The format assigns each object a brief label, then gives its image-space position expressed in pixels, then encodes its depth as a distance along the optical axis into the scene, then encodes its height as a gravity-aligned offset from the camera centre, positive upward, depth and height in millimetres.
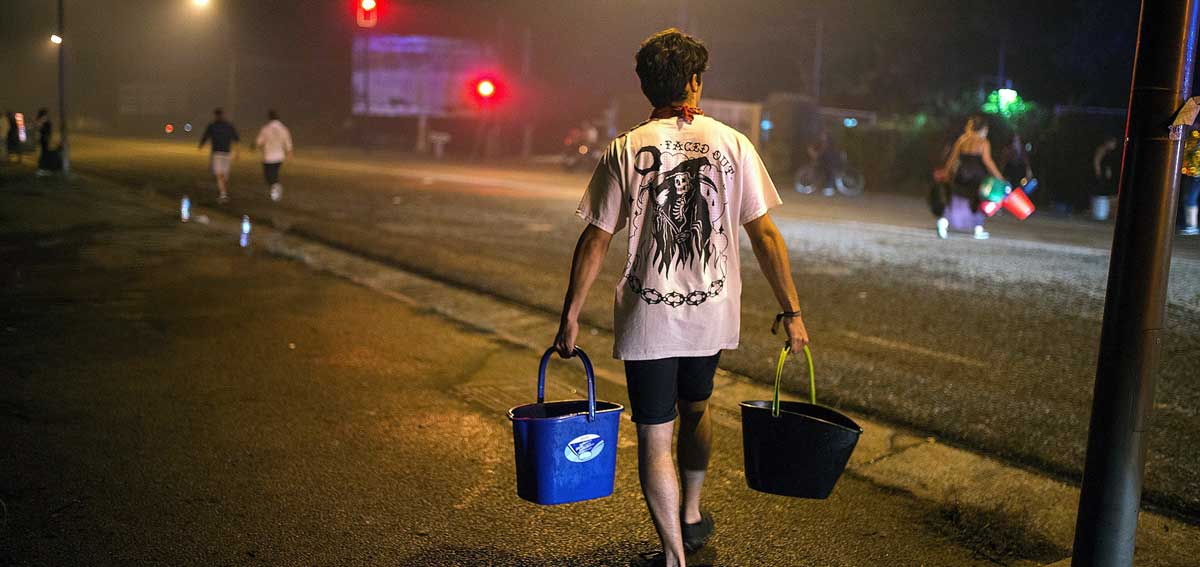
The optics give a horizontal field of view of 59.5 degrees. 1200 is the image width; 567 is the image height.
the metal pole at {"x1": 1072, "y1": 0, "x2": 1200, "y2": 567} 2977 -253
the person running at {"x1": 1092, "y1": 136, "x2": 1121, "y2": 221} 18766 +33
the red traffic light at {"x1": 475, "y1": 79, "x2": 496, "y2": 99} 30538 +1700
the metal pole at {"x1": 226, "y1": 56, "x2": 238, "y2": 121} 55312 +2515
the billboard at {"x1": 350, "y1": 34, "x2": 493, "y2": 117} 46344 +3110
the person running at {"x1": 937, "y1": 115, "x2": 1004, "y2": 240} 14594 -39
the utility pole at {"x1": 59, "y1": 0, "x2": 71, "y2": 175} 24794 +420
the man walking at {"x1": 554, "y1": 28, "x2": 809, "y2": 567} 3371 -267
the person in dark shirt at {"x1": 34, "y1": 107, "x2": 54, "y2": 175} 25453 -313
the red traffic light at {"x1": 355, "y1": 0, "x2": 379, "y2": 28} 22453 +2799
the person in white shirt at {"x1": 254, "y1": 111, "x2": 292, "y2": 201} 18781 -193
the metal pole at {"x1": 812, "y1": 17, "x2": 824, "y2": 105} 32688 +2960
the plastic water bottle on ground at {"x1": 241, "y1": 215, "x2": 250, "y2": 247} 13047 -1267
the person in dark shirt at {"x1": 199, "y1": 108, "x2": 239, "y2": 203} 19156 -224
